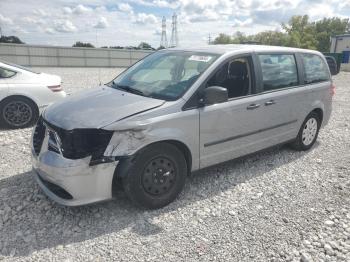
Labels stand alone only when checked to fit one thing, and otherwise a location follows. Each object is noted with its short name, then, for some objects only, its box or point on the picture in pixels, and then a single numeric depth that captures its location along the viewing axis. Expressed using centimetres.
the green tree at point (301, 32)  6239
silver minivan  314
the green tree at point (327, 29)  7056
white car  643
